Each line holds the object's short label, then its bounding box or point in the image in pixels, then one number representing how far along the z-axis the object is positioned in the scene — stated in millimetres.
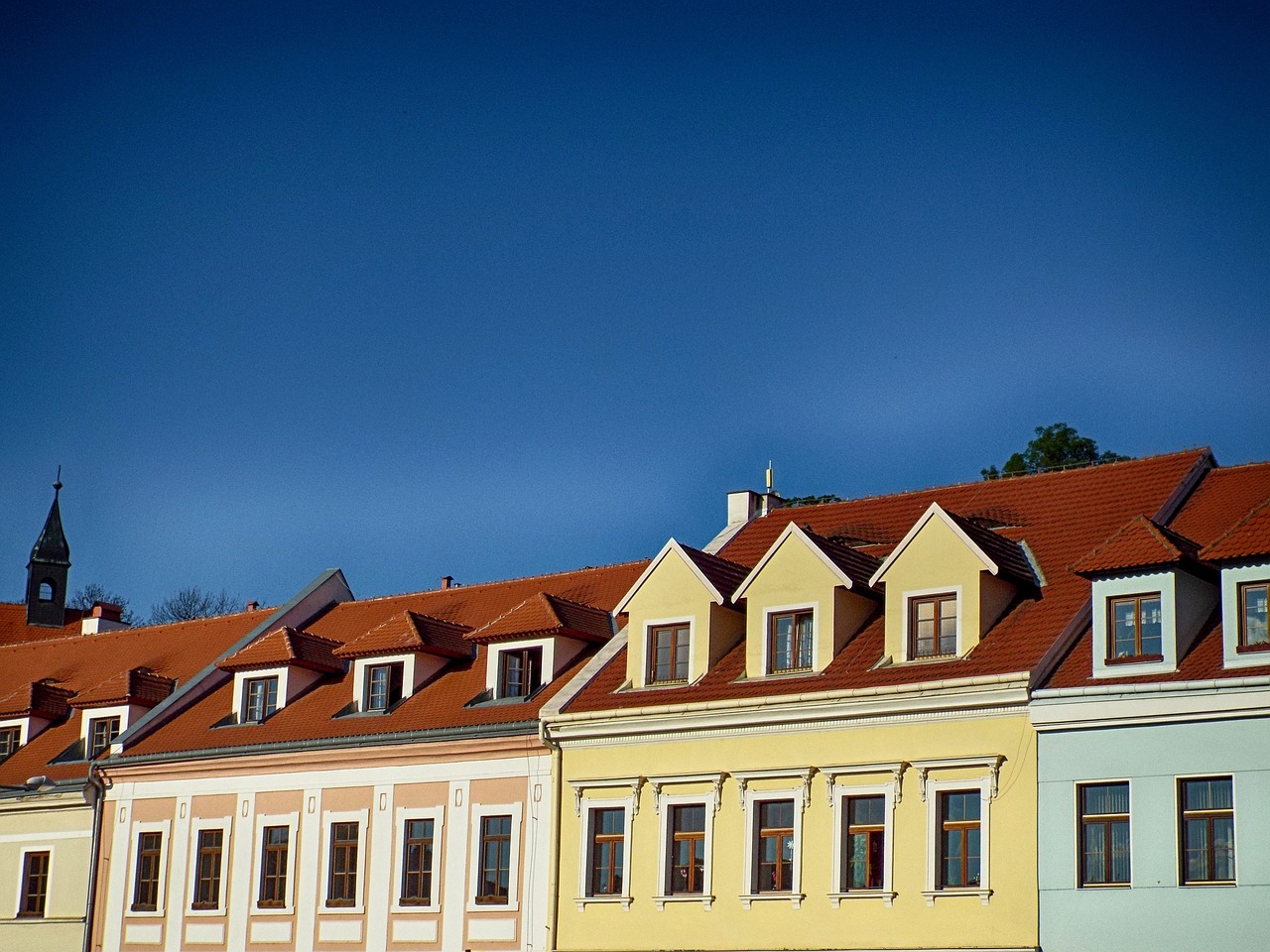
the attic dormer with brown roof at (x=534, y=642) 41406
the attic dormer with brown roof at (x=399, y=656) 43312
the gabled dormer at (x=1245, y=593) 30891
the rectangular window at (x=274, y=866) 42812
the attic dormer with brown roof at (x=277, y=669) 45719
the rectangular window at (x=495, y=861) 39250
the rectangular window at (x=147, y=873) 45125
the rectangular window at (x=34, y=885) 47406
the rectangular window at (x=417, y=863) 40406
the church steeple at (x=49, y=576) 71625
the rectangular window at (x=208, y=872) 43969
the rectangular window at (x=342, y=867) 41625
